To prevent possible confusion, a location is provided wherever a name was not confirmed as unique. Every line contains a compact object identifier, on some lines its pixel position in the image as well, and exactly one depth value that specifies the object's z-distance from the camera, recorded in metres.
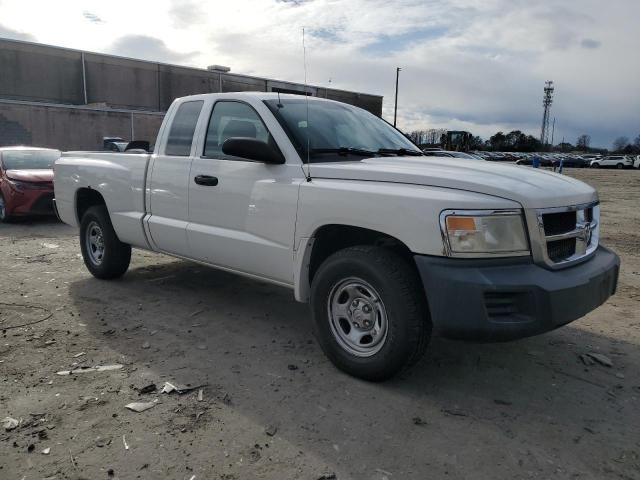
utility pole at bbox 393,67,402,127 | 52.36
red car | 10.02
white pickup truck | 2.93
